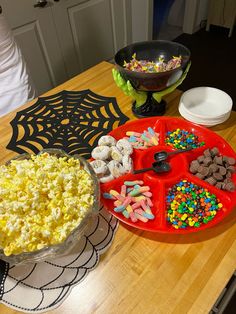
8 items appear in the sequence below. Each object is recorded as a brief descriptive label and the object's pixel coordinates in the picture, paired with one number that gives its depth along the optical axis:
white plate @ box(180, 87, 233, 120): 0.95
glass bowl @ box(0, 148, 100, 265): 0.51
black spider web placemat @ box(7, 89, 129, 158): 0.94
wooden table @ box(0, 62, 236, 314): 0.54
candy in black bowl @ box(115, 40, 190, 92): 0.86
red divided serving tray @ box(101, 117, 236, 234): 0.65
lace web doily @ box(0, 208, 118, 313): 0.55
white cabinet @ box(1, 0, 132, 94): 1.80
